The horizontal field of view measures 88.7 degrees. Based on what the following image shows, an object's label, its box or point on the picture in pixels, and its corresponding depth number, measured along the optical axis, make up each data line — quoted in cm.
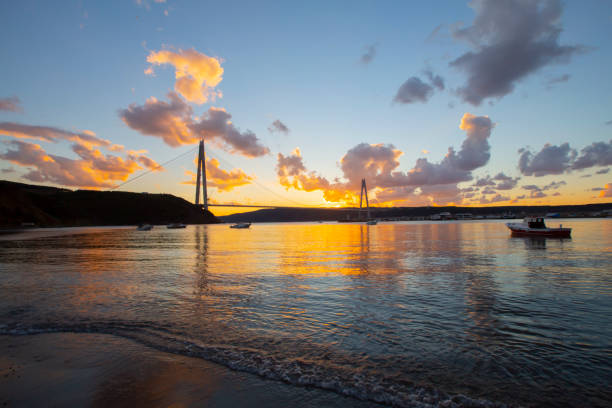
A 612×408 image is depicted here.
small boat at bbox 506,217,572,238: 3850
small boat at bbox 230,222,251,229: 10712
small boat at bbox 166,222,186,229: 10551
